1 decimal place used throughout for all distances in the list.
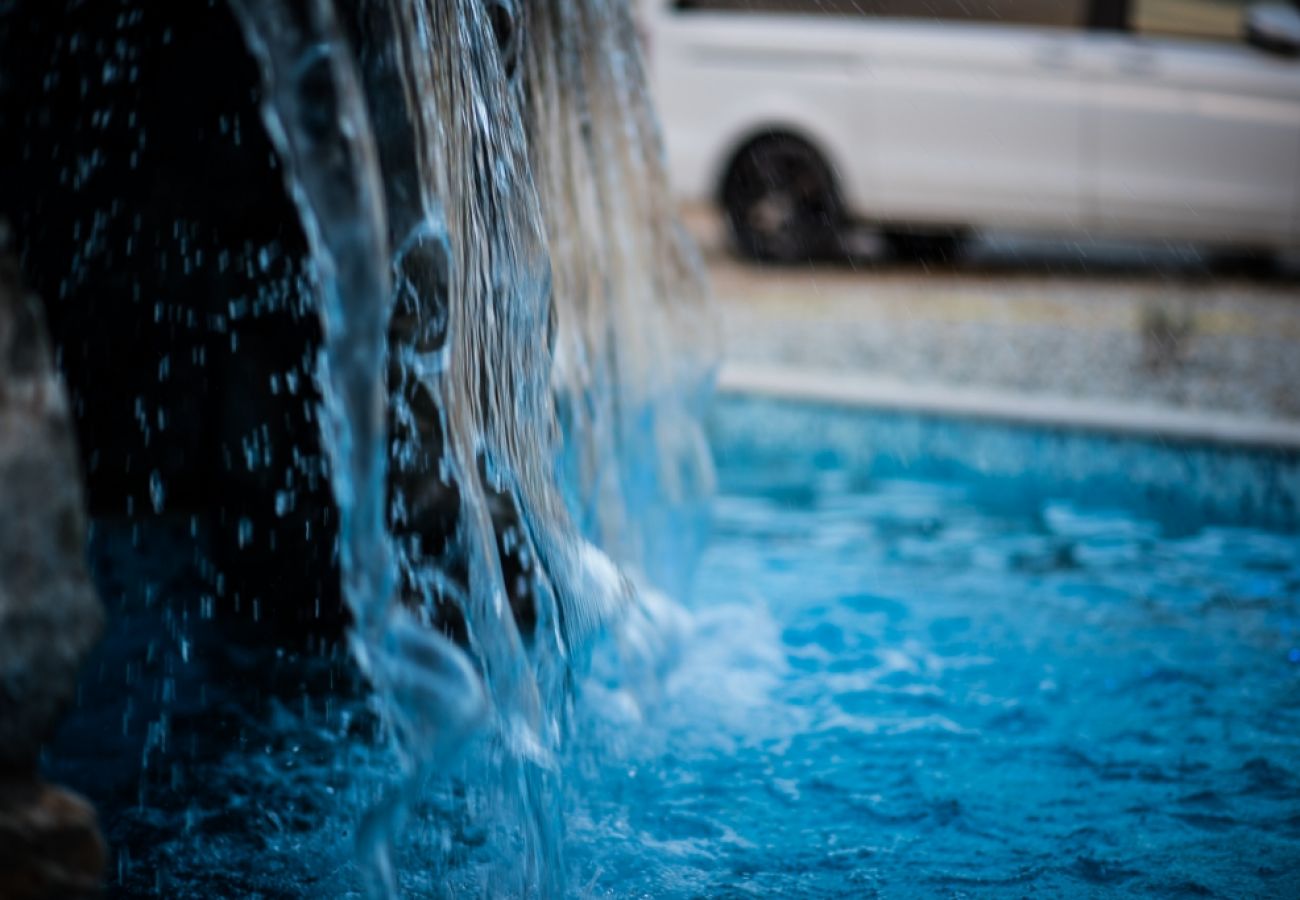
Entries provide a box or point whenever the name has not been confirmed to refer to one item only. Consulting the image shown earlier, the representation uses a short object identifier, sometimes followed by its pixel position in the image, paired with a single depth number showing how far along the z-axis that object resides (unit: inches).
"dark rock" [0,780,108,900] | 60.6
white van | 333.7
